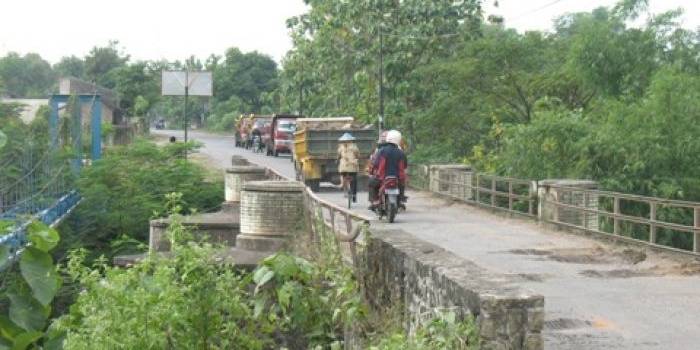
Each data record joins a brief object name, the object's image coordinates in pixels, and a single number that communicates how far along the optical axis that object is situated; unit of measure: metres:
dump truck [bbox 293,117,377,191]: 29.88
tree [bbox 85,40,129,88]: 111.88
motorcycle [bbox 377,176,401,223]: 18.55
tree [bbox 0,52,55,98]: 135.38
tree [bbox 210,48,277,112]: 108.50
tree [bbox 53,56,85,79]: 147.38
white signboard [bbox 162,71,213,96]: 34.22
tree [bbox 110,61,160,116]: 88.94
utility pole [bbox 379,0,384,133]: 38.31
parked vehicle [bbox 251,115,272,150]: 54.36
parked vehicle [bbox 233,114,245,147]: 64.18
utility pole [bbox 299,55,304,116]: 51.91
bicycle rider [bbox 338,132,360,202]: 22.62
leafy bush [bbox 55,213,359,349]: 11.37
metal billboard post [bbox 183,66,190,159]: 33.47
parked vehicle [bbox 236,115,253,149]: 60.56
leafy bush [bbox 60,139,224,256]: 27.55
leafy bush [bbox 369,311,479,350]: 6.52
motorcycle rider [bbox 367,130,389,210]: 18.95
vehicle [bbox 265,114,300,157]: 49.91
